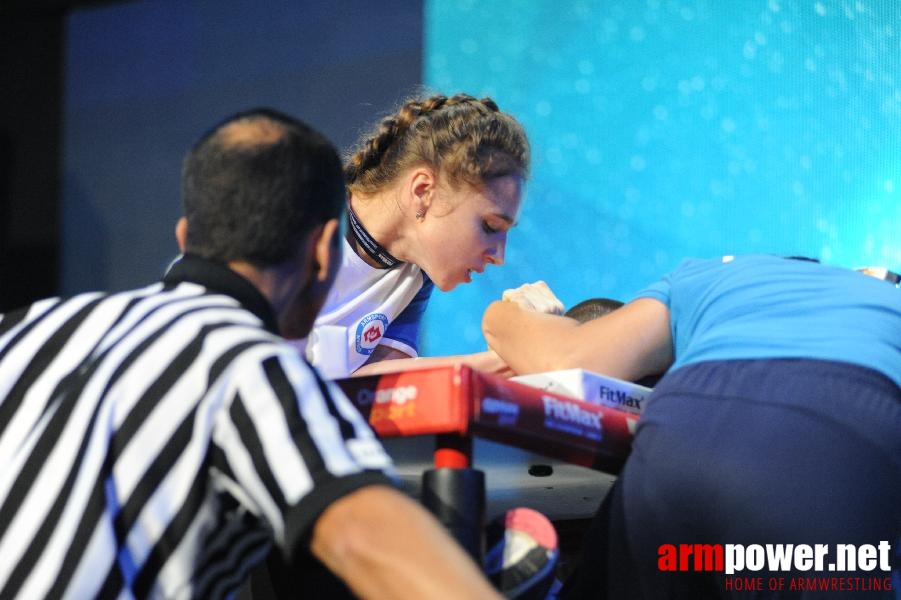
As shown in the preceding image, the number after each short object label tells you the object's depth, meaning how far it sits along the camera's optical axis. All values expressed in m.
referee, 2.72
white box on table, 3.87
